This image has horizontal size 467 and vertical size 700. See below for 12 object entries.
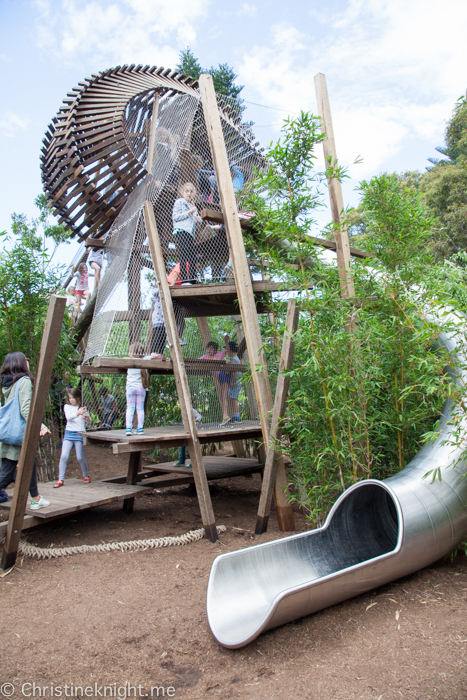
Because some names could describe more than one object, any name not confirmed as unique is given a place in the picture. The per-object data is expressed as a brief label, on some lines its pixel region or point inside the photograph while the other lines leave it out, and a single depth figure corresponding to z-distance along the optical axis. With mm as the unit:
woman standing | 4125
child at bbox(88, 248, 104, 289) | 5746
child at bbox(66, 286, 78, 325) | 7719
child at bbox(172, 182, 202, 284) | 4914
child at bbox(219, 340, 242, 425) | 5391
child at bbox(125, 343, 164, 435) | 4980
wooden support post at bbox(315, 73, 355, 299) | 4458
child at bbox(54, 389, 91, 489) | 5492
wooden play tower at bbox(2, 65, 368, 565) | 4613
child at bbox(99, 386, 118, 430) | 6638
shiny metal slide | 2734
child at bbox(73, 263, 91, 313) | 7494
